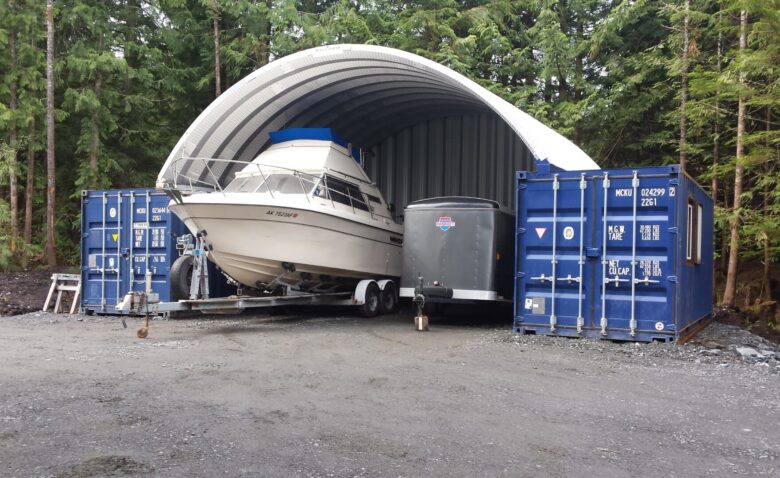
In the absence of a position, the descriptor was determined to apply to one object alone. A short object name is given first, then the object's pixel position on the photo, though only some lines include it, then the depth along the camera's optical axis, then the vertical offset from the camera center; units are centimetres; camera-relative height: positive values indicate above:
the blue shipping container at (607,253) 854 +6
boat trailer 931 -77
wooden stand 1273 -71
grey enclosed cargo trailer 1062 +8
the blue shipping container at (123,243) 1195 +14
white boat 1006 +59
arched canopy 1125 +337
